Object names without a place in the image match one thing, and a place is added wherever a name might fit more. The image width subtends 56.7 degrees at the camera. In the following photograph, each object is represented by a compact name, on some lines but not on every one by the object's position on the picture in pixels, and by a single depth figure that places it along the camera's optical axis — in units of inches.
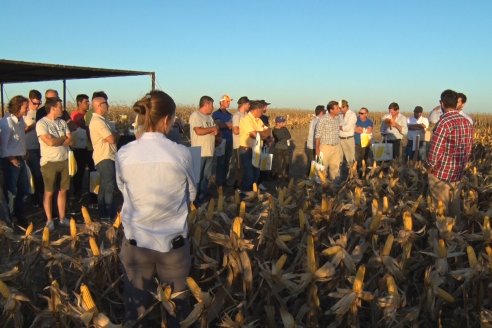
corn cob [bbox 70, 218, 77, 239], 139.6
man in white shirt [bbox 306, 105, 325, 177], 371.6
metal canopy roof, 371.9
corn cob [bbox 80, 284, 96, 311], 94.7
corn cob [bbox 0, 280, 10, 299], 103.6
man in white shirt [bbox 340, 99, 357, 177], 362.3
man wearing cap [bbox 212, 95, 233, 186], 329.4
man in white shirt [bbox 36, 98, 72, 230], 220.4
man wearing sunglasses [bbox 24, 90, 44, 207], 263.1
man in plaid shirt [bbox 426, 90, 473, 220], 187.9
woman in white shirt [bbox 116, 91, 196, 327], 98.5
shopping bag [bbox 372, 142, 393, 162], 373.7
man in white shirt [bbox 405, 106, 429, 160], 422.6
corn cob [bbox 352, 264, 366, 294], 106.0
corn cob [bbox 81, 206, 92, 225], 142.5
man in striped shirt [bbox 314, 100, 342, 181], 298.4
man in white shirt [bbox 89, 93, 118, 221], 226.2
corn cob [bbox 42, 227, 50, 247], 132.6
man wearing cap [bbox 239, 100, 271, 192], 307.6
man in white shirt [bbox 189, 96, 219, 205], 281.7
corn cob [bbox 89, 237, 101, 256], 124.2
